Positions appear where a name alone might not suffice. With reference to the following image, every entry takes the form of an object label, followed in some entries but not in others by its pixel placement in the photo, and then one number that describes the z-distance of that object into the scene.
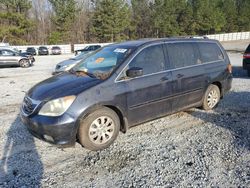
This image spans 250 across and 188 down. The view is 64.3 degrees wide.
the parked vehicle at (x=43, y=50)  29.12
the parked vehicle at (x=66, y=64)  8.56
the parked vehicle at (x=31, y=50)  28.39
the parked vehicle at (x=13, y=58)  14.09
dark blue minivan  3.04
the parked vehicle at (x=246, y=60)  8.26
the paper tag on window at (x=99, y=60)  3.88
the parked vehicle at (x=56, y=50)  29.83
